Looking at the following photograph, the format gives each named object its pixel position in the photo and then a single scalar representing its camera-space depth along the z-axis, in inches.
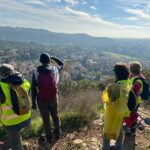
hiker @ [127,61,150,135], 122.2
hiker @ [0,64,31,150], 88.5
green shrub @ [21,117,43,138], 129.5
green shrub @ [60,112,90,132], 142.5
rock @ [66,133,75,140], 132.4
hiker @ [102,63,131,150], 90.9
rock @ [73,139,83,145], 125.1
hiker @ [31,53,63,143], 119.0
